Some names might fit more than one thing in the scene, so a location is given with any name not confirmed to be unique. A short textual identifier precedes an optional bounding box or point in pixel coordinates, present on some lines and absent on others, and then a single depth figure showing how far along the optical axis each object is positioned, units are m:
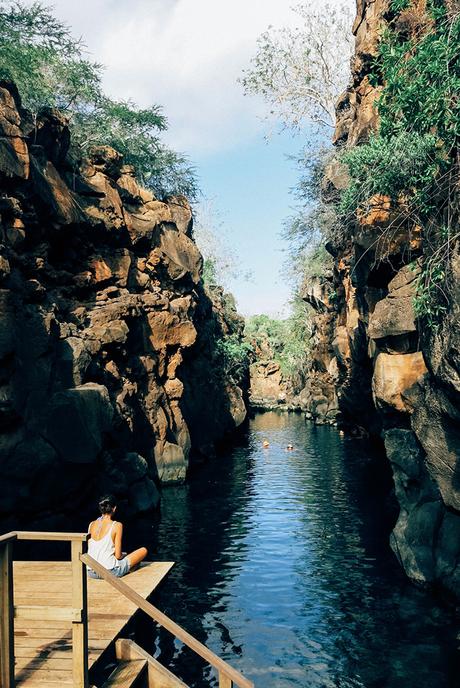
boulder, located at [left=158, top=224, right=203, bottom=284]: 35.94
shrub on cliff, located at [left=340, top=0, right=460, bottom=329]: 12.30
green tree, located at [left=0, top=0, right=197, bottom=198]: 29.87
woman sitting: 11.16
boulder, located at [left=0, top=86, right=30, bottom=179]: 20.48
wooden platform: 7.63
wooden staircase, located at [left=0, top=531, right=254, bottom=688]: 6.89
